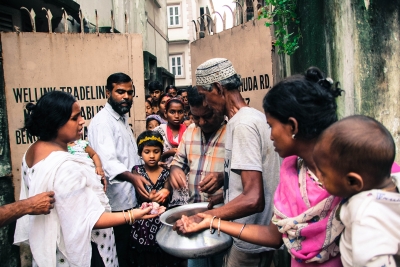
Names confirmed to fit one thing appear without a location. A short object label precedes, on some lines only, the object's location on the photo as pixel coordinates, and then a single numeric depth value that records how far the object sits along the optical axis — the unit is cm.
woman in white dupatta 199
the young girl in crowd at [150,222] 323
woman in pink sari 137
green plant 287
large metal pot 175
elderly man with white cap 189
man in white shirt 326
